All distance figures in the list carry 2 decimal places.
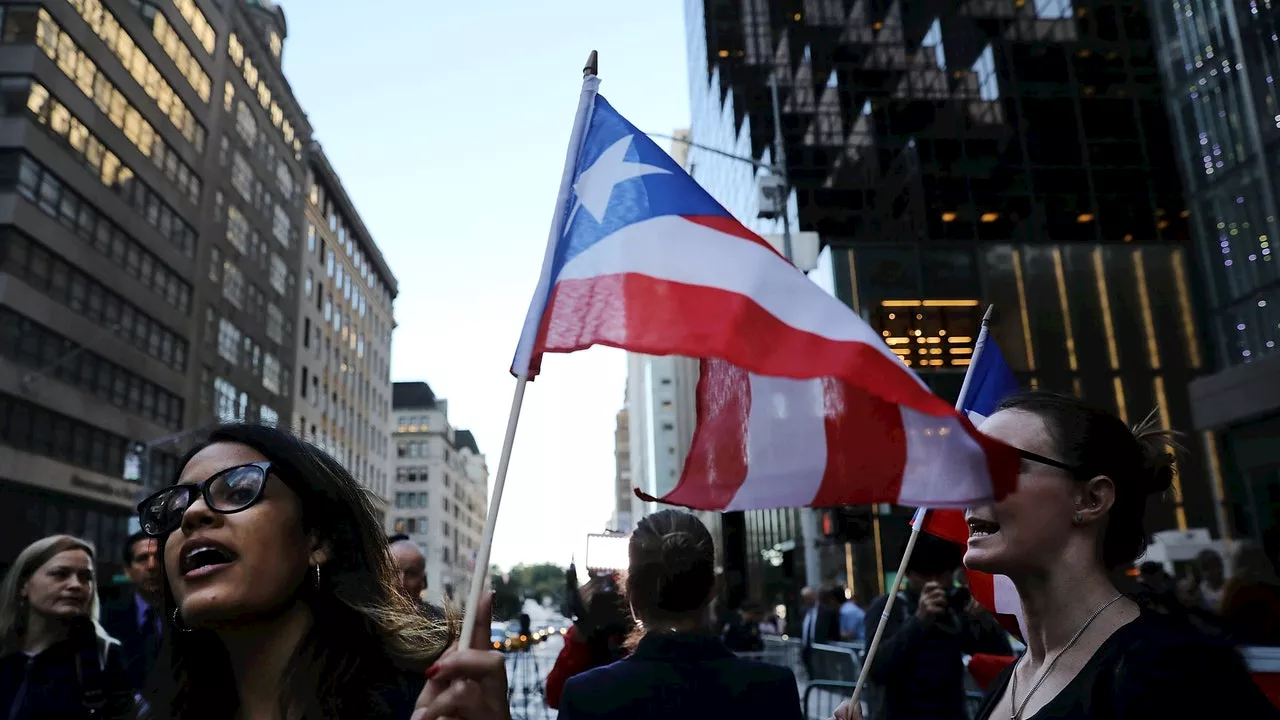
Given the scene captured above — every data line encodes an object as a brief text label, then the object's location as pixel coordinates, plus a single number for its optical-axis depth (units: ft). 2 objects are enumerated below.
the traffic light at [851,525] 24.03
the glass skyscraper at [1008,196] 102.73
